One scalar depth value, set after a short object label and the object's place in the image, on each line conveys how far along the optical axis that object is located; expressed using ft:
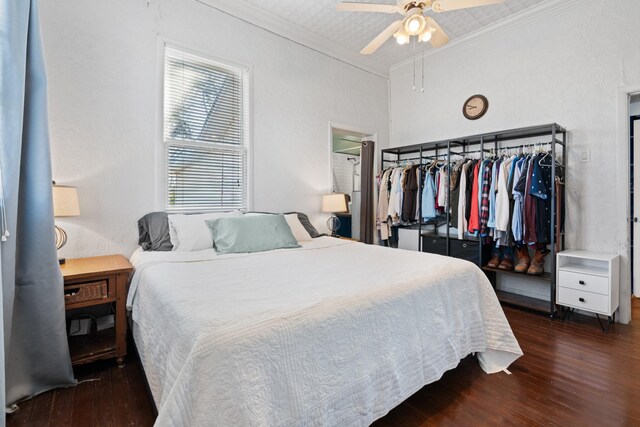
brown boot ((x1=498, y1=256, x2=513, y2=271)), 10.44
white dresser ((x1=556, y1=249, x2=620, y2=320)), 8.31
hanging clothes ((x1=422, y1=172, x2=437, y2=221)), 11.98
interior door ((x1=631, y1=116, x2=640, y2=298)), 11.23
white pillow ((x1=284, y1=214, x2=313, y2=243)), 9.79
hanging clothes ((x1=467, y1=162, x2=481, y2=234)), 10.59
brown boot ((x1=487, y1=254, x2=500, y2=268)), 10.73
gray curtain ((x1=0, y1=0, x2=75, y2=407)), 4.70
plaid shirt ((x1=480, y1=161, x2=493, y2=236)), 10.33
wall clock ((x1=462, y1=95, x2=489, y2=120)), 11.94
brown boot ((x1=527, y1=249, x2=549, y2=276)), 9.82
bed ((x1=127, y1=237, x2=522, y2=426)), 3.04
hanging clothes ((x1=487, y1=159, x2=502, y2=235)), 10.18
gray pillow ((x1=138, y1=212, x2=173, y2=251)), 7.94
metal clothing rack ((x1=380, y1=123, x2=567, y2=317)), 9.24
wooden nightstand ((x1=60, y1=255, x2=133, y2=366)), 6.05
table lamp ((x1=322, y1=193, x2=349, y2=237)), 11.87
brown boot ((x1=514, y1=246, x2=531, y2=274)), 10.09
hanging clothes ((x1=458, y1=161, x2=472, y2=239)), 10.98
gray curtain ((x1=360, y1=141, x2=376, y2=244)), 13.78
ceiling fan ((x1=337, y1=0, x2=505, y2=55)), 6.89
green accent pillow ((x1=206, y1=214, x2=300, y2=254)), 7.75
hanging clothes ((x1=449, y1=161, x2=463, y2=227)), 11.30
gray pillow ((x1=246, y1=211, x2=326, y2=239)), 10.66
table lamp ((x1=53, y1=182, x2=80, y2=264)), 6.49
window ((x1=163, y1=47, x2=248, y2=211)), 9.23
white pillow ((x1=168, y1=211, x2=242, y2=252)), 7.85
